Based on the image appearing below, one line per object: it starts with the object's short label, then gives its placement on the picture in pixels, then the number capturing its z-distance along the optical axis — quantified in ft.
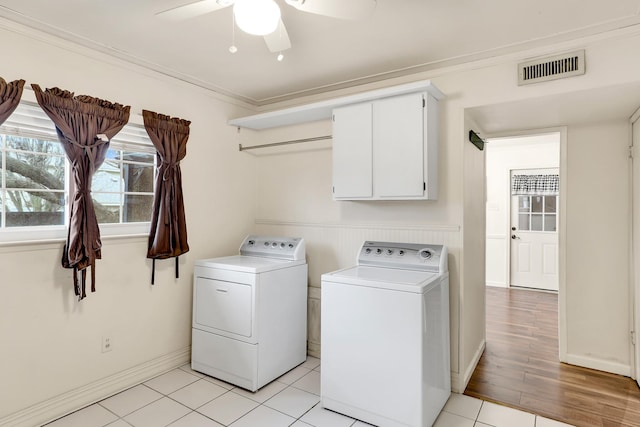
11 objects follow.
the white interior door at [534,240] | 18.81
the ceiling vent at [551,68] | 7.32
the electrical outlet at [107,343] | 8.14
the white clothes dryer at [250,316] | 8.55
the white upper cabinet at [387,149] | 8.02
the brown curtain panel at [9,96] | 6.39
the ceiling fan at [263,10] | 4.55
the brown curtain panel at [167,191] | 8.82
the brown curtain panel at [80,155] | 7.14
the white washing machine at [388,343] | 6.77
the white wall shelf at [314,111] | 7.94
